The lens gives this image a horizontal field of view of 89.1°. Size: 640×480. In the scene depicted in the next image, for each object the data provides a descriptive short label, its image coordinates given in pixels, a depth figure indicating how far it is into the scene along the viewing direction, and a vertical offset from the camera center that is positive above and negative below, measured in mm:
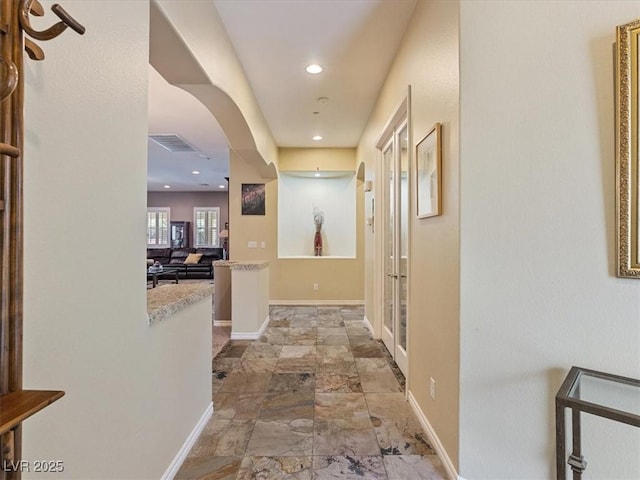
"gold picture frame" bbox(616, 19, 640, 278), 1271 +392
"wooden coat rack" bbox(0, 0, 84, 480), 663 +48
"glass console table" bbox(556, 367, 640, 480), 1078 -604
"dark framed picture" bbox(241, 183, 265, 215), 5641 +801
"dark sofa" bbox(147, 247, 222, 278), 9914 -442
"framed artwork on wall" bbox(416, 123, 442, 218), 1798 +432
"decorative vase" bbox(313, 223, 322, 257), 6582 +13
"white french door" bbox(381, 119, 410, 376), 3041 +52
